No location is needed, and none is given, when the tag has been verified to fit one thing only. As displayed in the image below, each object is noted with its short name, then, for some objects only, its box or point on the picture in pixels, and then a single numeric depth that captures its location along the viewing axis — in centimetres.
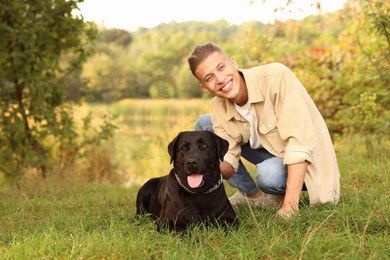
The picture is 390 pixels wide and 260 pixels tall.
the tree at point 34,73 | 617
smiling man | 350
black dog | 331
